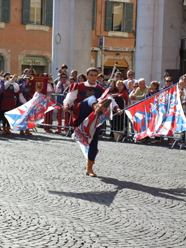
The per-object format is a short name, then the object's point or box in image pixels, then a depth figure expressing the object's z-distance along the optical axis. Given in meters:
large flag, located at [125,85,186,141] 11.91
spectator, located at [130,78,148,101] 16.11
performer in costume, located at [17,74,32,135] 17.81
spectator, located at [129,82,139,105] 16.16
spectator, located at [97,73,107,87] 17.53
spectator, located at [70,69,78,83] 18.92
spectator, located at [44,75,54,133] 17.94
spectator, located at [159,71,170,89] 20.41
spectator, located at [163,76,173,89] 15.69
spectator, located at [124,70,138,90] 18.76
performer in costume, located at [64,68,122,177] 9.86
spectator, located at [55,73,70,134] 17.70
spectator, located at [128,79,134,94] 17.93
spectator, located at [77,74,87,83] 16.61
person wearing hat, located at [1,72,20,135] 16.84
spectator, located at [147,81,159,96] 15.49
